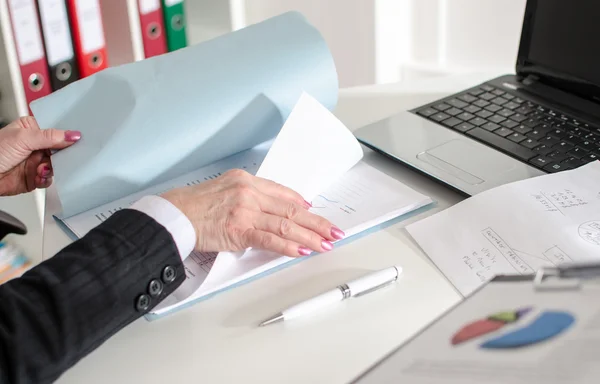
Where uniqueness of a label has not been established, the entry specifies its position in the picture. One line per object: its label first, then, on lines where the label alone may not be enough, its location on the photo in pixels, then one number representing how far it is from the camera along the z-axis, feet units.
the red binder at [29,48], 4.77
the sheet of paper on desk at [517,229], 2.41
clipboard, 1.23
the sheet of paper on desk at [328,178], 2.69
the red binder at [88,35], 4.99
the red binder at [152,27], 5.48
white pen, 2.26
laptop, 2.96
